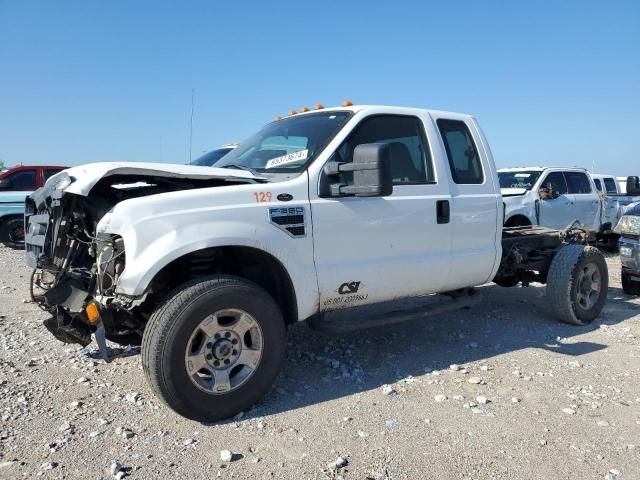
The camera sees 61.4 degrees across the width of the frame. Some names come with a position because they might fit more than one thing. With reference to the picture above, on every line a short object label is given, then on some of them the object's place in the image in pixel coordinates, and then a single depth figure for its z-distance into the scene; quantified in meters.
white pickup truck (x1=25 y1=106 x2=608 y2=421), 3.17
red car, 11.62
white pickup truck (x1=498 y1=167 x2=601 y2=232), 9.56
